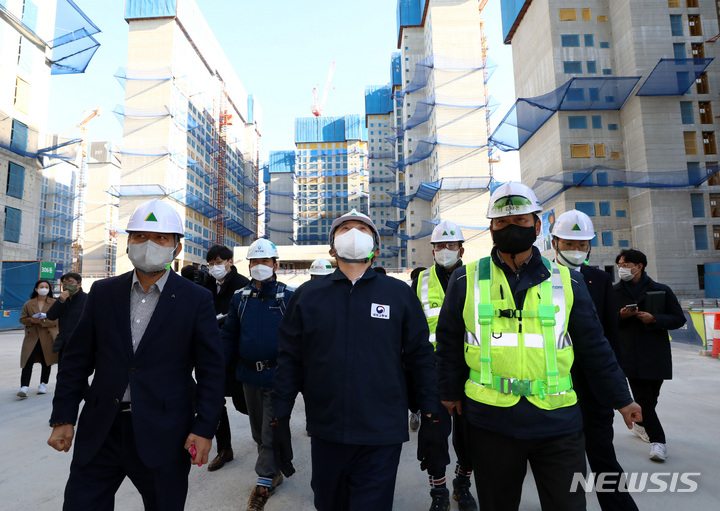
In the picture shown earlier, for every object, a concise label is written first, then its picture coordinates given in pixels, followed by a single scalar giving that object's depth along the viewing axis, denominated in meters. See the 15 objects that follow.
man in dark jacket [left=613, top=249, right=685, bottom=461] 4.08
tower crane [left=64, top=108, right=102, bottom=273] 84.06
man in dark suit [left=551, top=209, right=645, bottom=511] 2.68
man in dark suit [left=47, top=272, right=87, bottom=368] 6.64
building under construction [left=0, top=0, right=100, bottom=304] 26.00
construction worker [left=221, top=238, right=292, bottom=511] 3.55
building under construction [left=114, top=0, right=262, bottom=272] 47.06
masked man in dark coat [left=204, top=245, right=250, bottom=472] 4.09
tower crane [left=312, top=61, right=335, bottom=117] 128.62
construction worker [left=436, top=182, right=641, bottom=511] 1.98
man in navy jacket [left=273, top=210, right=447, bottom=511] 2.08
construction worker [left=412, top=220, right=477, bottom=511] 3.14
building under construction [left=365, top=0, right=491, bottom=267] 46.41
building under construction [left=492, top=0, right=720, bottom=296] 26.98
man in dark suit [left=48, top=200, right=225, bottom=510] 2.06
